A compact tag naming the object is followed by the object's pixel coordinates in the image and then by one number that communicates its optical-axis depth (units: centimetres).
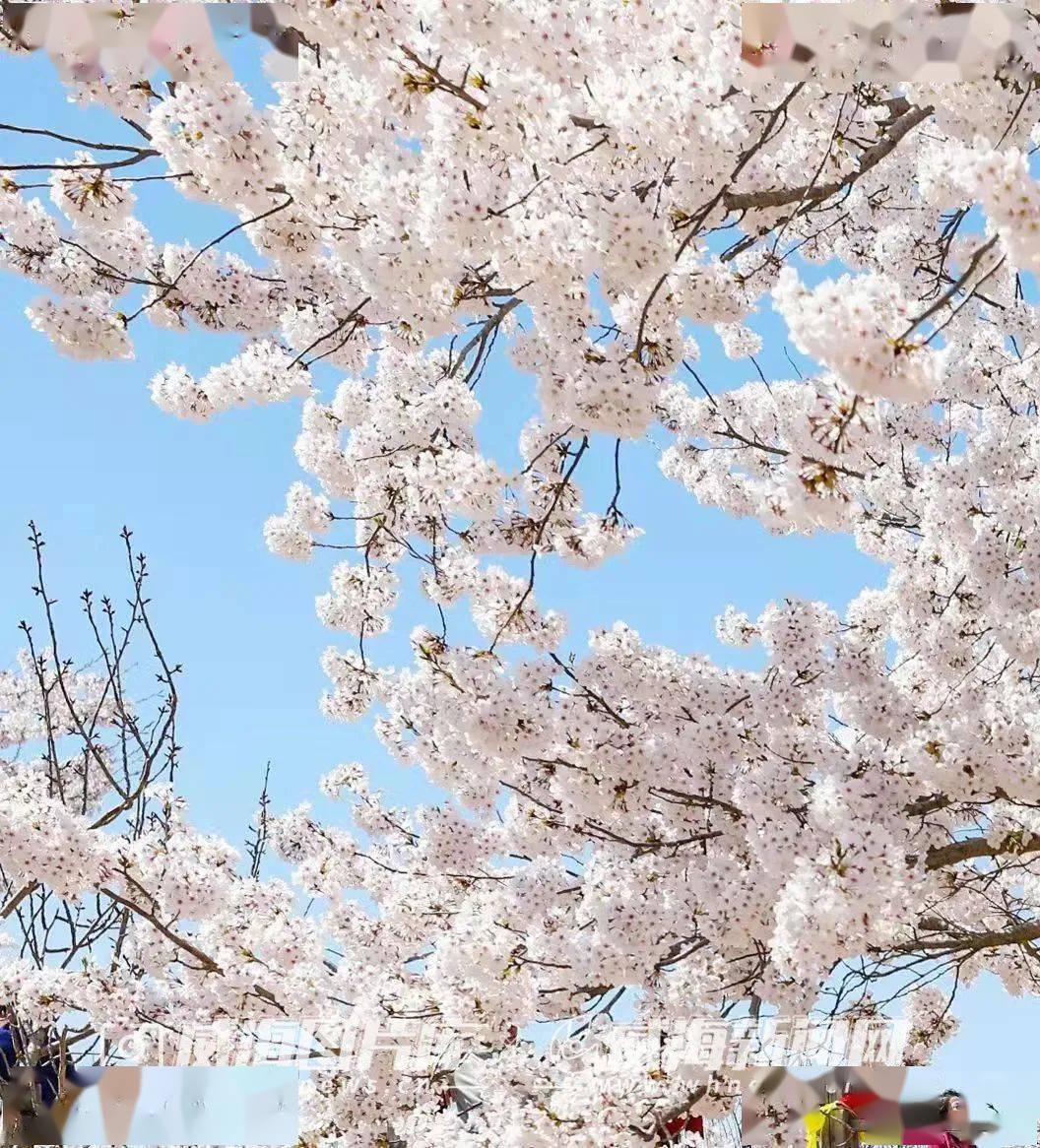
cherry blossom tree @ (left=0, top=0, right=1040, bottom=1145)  349
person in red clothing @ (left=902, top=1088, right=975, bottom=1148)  710
